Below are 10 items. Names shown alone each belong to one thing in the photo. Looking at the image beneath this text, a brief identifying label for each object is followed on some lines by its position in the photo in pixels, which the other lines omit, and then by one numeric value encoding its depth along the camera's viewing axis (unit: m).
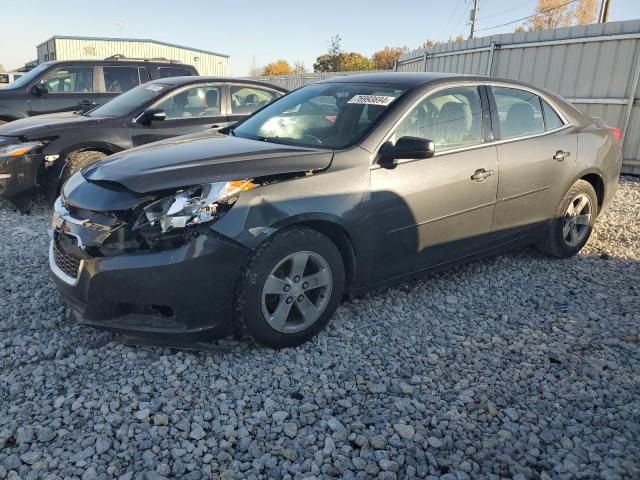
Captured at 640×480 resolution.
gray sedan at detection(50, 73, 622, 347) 2.80
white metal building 37.16
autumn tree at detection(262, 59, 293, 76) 55.31
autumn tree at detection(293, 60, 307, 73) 51.00
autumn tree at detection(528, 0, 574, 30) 44.44
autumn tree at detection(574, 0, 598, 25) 45.28
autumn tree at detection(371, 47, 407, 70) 48.00
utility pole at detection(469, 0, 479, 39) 43.09
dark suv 8.08
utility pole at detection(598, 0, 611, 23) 24.92
